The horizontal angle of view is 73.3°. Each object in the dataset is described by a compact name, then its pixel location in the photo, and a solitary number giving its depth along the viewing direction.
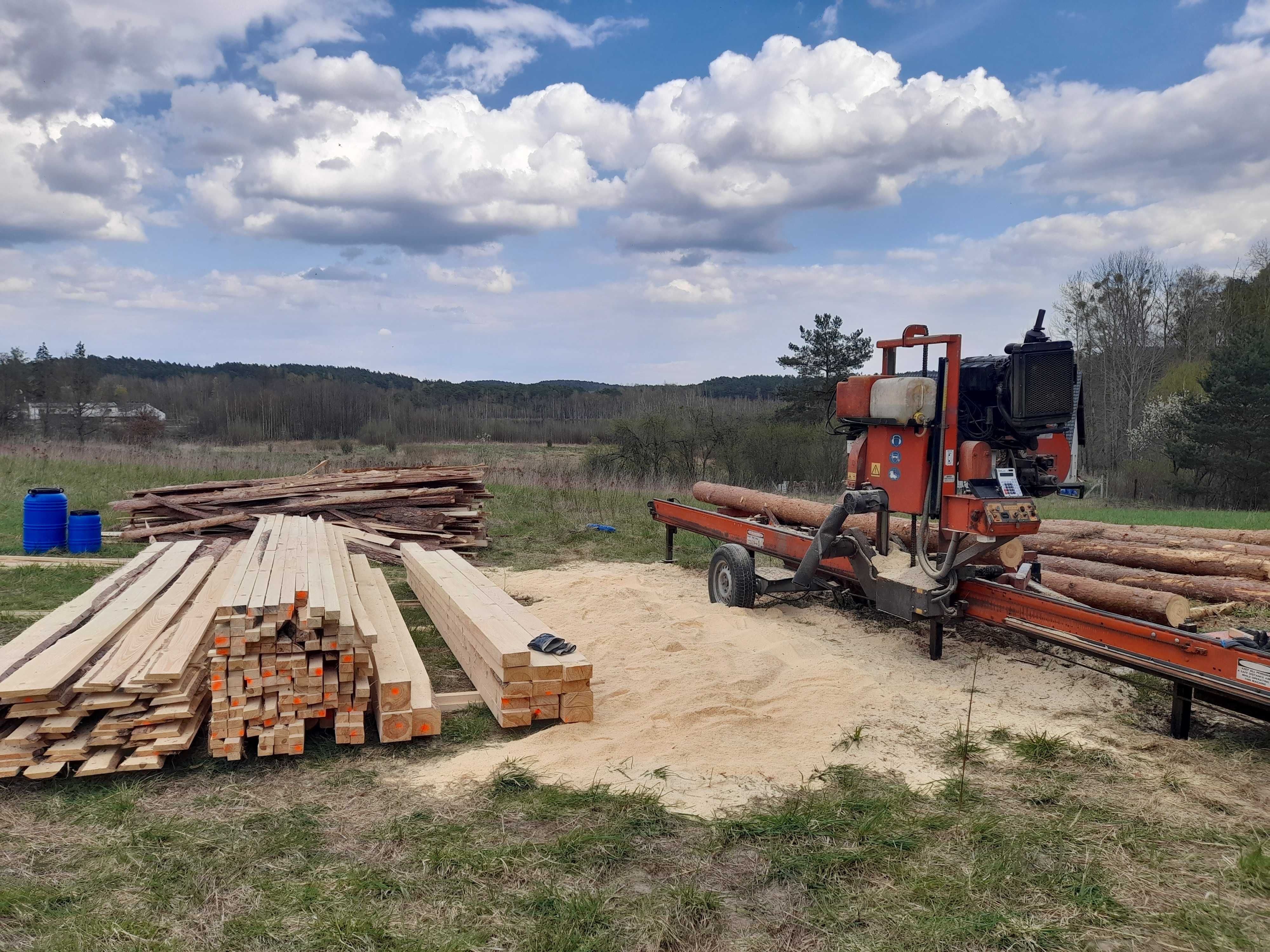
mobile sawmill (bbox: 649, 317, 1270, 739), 6.57
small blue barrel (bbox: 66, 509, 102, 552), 12.95
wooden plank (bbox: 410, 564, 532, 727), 5.84
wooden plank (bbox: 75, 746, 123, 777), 4.91
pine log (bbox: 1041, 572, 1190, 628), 6.83
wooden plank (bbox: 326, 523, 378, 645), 5.84
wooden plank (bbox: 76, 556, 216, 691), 5.19
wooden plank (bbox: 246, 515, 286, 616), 5.22
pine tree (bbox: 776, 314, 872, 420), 39.09
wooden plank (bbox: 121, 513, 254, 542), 13.98
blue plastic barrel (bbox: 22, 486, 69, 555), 12.67
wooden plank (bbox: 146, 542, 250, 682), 5.27
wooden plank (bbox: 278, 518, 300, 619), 5.28
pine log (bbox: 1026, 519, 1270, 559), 11.30
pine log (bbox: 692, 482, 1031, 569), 7.11
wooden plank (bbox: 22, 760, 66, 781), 4.85
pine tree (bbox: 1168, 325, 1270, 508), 30.58
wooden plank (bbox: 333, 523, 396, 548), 13.55
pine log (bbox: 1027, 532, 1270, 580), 10.46
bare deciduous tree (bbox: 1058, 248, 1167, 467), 44.06
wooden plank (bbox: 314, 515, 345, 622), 5.33
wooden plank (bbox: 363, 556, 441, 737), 5.71
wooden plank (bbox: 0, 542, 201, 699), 5.00
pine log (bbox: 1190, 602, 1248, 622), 9.22
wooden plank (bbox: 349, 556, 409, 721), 5.66
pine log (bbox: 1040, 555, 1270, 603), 9.80
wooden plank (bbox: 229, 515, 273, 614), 5.28
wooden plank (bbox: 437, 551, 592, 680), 5.89
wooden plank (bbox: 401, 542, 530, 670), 5.85
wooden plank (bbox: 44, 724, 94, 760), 4.95
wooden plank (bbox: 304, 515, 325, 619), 5.30
